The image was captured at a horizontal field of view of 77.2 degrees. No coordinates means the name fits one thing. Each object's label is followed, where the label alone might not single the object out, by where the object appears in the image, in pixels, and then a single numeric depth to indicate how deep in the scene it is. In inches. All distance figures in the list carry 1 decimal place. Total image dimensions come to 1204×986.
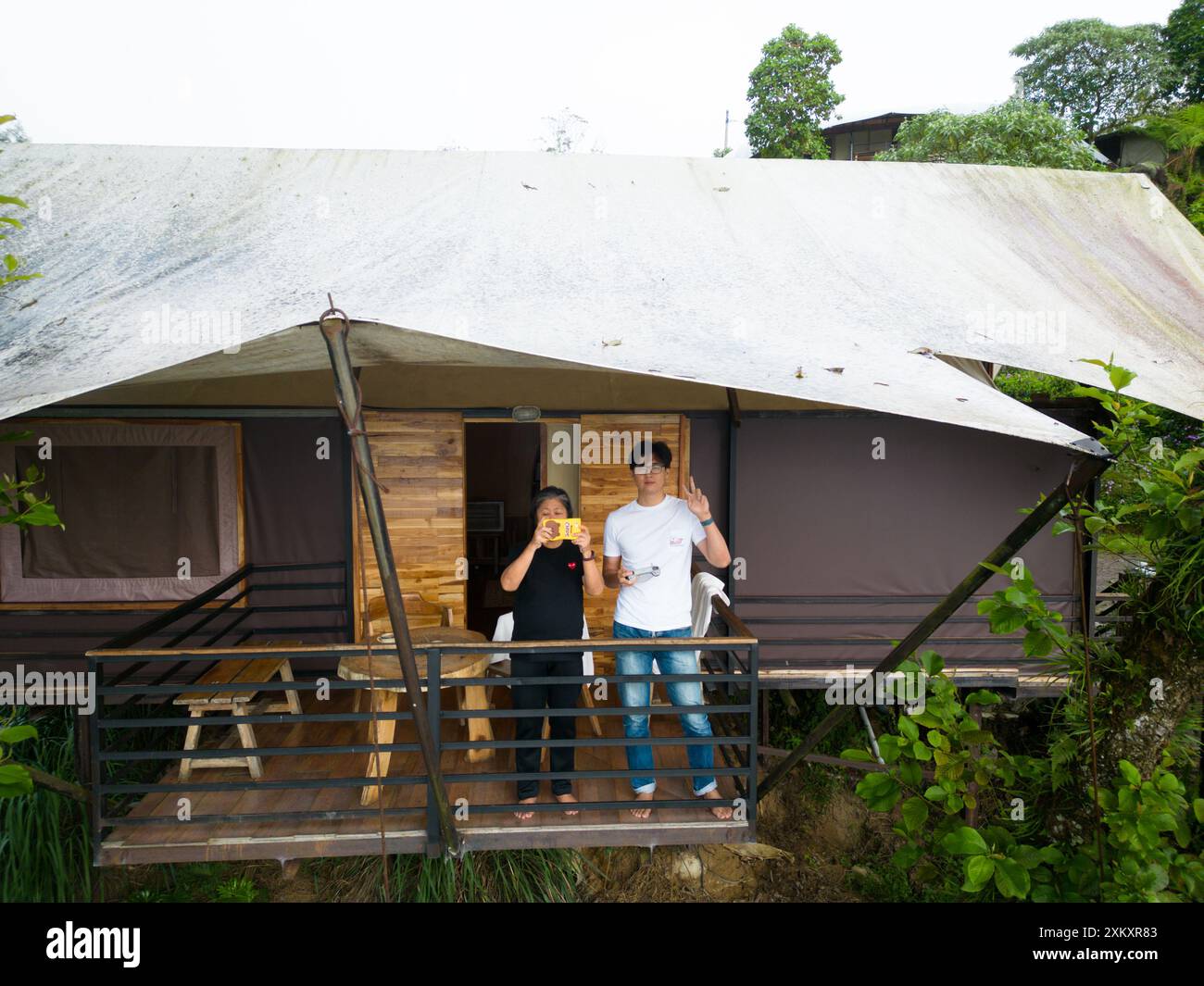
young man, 140.9
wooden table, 150.9
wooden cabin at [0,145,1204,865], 117.1
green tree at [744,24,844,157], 765.9
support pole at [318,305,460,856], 93.5
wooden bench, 152.5
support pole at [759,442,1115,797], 93.4
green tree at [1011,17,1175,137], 903.7
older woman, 139.1
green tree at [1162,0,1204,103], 700.0
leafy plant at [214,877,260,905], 194.2
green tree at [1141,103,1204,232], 470.0
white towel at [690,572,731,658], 180.9
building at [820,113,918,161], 893.2
